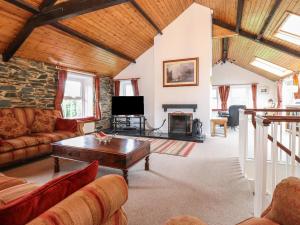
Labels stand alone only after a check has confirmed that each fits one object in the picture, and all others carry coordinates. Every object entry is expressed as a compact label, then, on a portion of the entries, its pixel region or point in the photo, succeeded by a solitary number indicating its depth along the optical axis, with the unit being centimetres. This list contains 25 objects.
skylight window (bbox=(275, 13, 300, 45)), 425
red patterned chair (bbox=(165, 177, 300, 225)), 84
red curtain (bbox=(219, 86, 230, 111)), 995
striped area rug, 409
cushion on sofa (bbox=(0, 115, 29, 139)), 334
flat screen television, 644
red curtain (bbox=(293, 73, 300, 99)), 645
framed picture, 581
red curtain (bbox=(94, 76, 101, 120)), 662
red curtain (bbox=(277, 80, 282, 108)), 848
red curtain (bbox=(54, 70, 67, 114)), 519
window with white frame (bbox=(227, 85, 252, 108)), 977
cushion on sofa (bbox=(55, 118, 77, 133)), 428
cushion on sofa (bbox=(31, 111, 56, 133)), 401
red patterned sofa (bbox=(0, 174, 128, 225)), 73
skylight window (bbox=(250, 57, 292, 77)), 737
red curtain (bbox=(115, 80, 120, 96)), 750
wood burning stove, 589
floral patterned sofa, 310
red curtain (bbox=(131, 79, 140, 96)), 718
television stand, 685
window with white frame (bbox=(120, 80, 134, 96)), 766
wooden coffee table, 248
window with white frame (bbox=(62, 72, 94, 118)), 593
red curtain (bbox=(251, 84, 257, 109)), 952
